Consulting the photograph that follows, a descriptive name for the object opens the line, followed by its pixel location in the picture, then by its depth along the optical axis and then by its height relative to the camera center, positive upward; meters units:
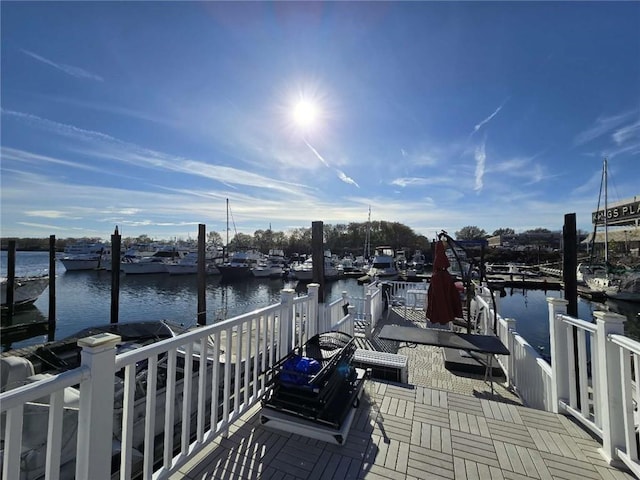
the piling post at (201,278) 11.98 -1.18
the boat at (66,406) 2.89 -2.05
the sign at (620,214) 20.90 +2.93
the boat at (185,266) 31.09 -1.78
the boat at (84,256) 35.66 -0.61
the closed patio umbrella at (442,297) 4.13 -0.71
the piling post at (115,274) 11.19 -0.93
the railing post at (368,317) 6.55 -1.61
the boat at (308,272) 27.59 -2.20
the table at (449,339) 3.48 -1.21
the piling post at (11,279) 12.81 -1.28
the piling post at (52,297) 12.29 -2.06
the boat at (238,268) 29.55 -1.81
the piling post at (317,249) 4.71 +0.03
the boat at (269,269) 29.88 -2.00
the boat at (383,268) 29.50 -2.00
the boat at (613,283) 17.16 -2.28
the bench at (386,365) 3.62 -1.53
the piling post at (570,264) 3.70 -0.20
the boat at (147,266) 30.94 -1.64
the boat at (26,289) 14.44 -2.07
